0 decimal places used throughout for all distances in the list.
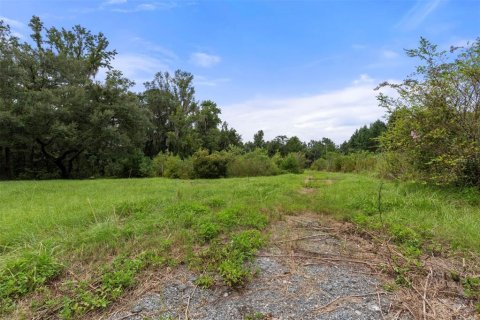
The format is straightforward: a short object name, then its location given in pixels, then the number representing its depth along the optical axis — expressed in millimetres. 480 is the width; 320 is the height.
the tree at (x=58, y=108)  13023
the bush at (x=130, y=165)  17203
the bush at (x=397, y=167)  5754
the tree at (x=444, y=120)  4762
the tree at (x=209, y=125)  29531
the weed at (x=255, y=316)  1917
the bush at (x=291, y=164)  16344
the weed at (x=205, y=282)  2311
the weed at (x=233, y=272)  2316
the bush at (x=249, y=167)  14383
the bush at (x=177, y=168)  14156
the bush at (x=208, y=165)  13914
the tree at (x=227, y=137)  31650
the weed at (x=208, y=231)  3229
